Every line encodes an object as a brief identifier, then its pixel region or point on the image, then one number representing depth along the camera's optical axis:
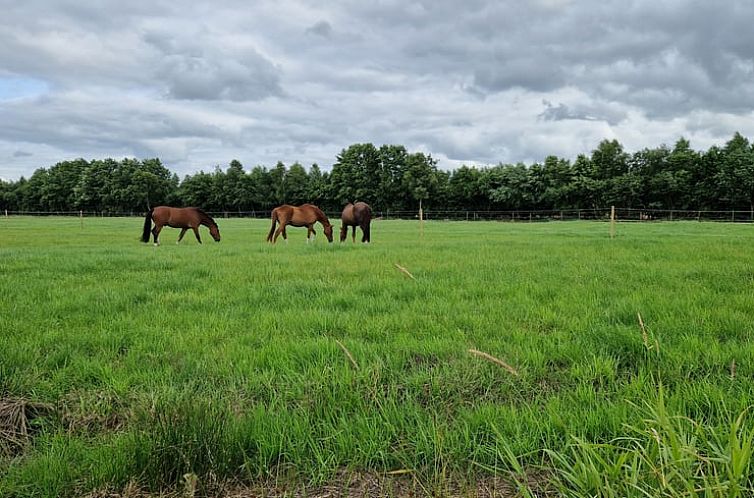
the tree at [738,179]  54.59
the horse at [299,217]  18.59
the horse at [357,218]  19.42
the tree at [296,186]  83.06
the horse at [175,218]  18.02
